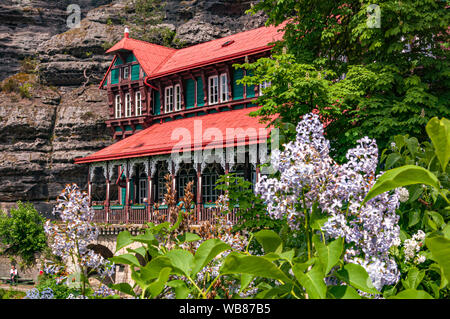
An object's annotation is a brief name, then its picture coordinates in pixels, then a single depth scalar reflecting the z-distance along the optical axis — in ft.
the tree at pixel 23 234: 95.75
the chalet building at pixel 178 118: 63.67
